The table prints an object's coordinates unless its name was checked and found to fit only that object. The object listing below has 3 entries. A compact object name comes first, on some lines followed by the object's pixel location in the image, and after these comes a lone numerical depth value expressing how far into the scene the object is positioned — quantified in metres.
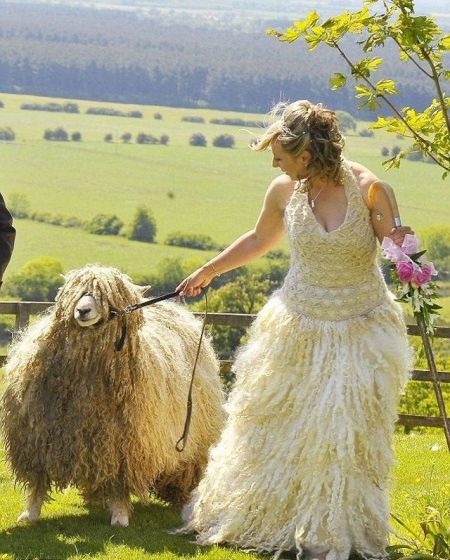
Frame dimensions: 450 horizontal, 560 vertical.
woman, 5.06
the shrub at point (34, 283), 62.39
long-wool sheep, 6.04
